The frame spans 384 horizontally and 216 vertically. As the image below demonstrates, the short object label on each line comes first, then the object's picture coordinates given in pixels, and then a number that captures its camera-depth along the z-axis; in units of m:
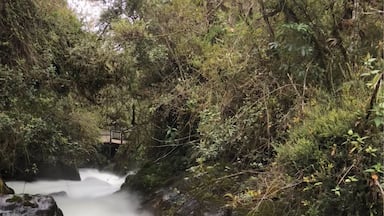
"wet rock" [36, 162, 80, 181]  10.66
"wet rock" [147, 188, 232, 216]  4.91
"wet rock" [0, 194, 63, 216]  5.23
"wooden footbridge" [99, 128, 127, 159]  16.16
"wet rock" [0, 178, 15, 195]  6.07
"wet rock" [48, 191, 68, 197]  8.68
